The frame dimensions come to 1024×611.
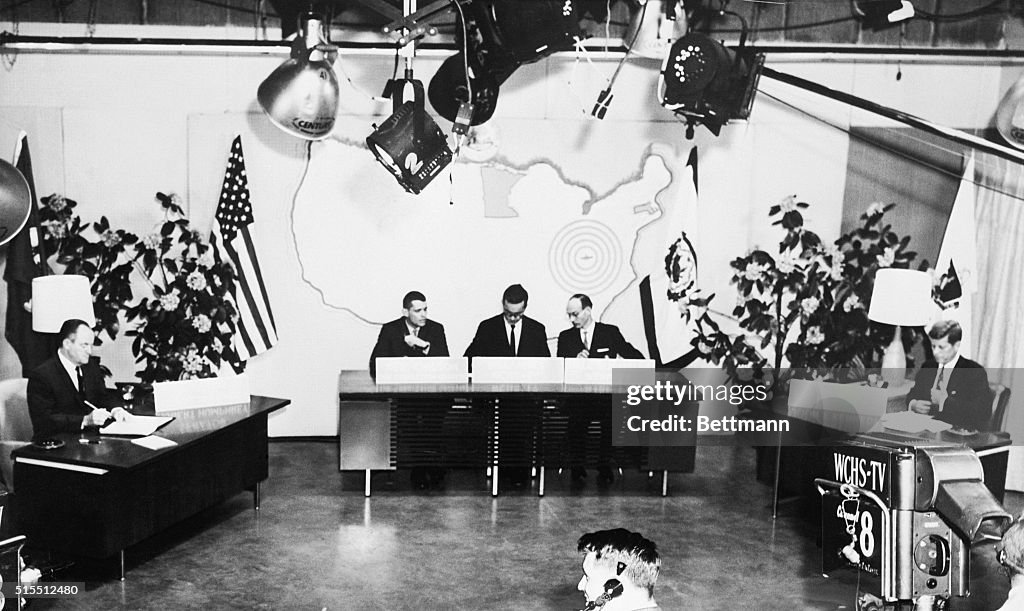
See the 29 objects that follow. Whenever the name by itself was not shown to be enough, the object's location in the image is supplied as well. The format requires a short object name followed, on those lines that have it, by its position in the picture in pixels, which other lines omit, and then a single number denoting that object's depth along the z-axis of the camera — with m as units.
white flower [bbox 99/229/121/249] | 7.34
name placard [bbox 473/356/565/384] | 7.00
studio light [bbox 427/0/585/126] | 5.03
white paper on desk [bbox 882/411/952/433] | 5.82
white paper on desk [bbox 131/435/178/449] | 5.28
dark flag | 7.48
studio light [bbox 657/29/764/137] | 5.66
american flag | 8.07
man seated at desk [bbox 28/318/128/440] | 5.55
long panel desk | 6.79
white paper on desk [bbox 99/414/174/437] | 5.48
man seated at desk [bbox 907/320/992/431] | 6.51
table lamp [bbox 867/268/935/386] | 6.80
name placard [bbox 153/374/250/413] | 6.05
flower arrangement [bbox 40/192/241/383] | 7.23
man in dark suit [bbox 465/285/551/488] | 7.43
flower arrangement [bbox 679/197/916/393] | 7.02
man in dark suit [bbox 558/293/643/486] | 6.93
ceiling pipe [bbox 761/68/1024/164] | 7.33
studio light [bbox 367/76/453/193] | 5.96
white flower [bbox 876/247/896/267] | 7.05
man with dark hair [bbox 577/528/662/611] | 3.04
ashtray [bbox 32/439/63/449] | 5.14
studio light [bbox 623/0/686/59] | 5.87
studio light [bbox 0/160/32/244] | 5.19
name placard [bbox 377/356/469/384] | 6.95
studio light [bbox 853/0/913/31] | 7.59
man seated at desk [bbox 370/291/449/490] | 6.84
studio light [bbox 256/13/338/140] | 5.56
